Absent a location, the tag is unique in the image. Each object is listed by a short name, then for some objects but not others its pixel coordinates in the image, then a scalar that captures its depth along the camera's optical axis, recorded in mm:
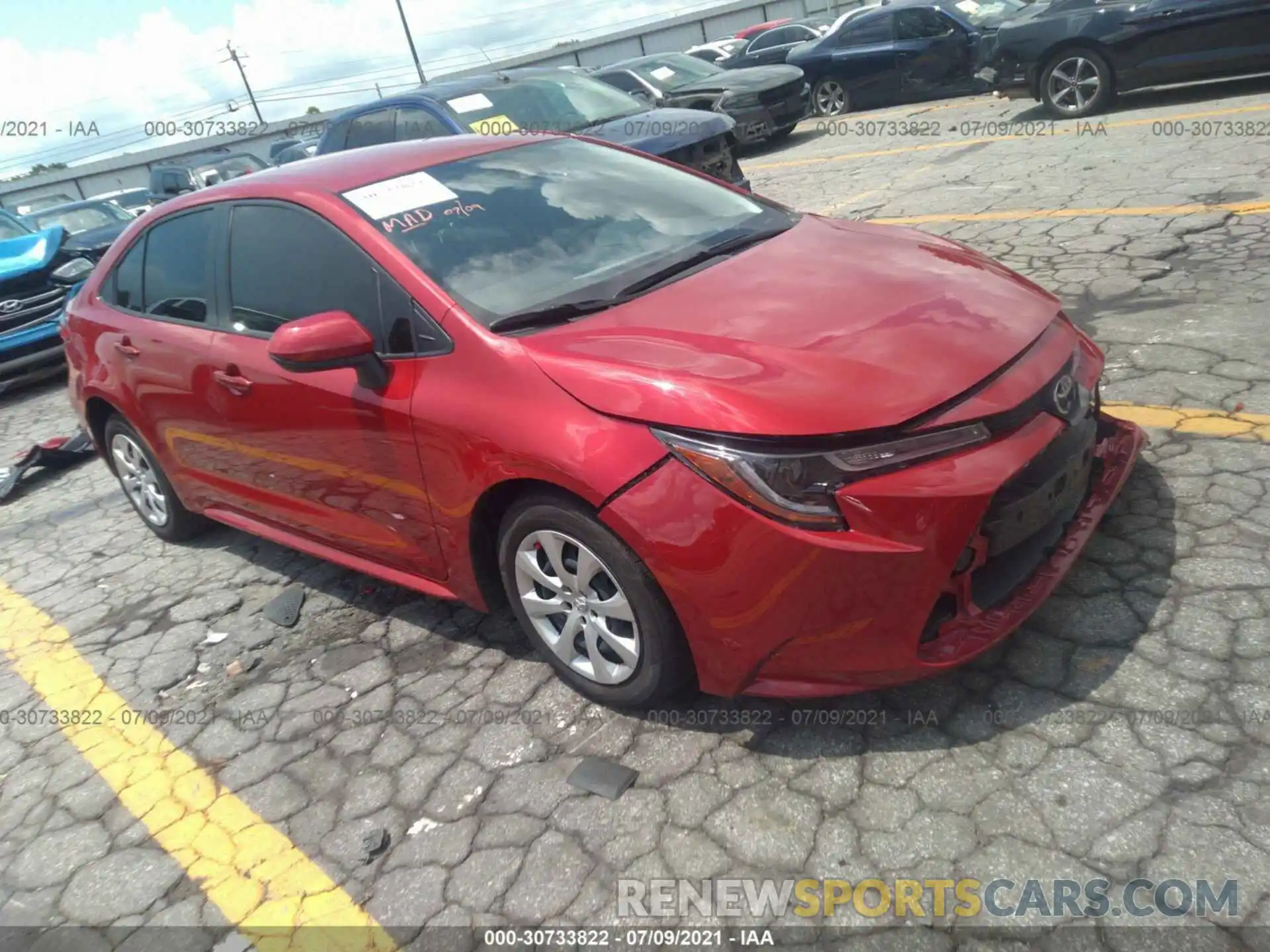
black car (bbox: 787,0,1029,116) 13336
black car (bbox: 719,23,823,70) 18797
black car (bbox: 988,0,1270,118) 9008
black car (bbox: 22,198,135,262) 11133
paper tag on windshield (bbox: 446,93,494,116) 8617
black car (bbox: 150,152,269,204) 16094
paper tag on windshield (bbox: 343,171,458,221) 3352
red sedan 2396
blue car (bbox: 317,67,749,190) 7992
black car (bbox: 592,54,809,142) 12891
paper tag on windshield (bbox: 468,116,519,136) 8469
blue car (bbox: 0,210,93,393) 8727
